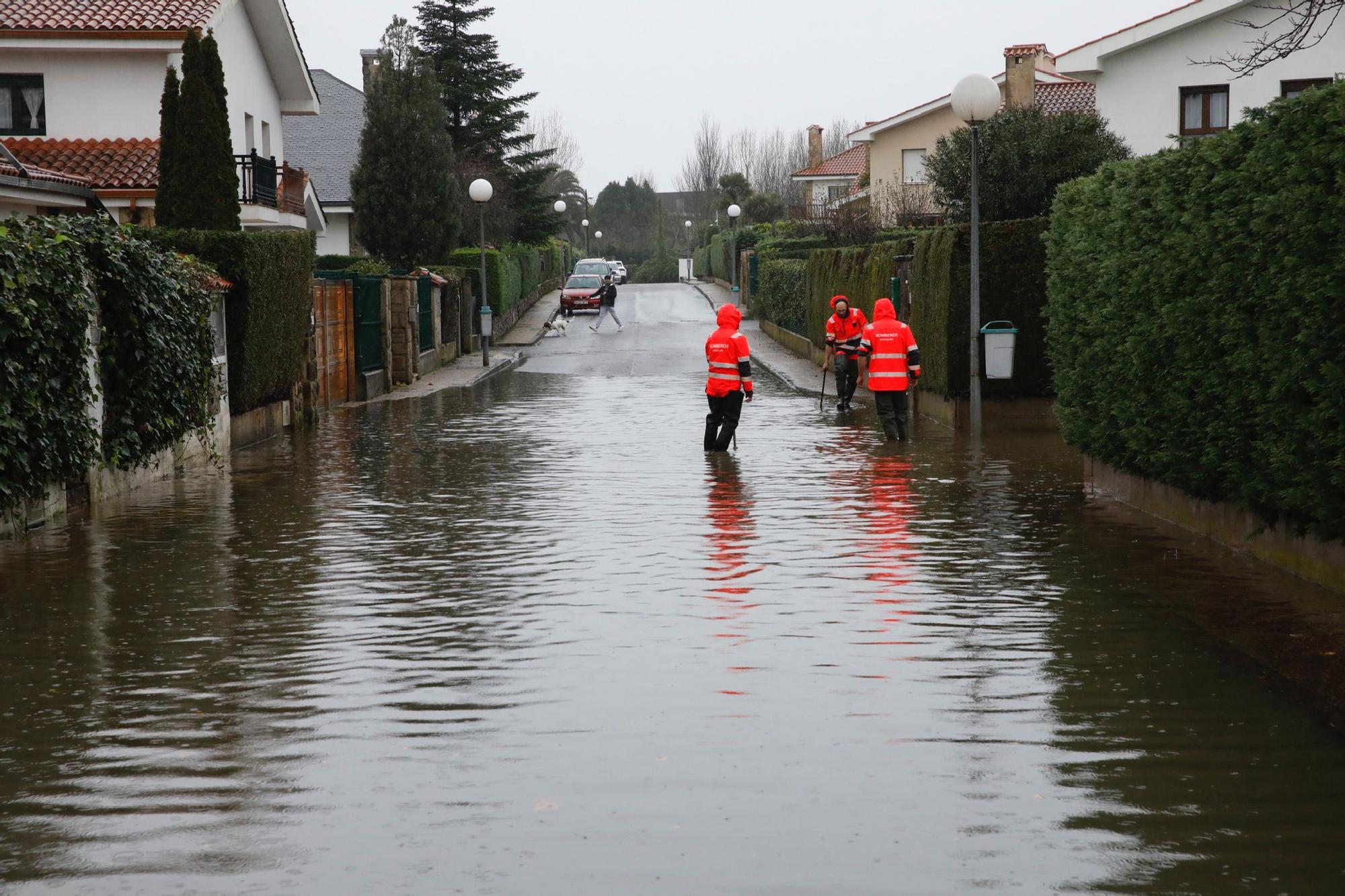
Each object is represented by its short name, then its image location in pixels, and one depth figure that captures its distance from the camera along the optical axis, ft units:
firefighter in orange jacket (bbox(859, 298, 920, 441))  60.03
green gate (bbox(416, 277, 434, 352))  110.63
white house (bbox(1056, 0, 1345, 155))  115.85
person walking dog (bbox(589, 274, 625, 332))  156.56
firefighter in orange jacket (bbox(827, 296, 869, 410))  73.26
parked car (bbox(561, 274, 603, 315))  180.55
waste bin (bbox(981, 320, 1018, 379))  62.13
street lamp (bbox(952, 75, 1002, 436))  60.18
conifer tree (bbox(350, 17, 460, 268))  140.56
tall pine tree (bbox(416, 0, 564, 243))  186.39
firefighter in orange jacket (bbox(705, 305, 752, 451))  55.31
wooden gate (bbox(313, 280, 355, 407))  80.23
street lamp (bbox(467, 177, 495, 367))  110.22
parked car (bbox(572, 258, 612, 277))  207.31
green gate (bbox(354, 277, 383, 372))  89.76
